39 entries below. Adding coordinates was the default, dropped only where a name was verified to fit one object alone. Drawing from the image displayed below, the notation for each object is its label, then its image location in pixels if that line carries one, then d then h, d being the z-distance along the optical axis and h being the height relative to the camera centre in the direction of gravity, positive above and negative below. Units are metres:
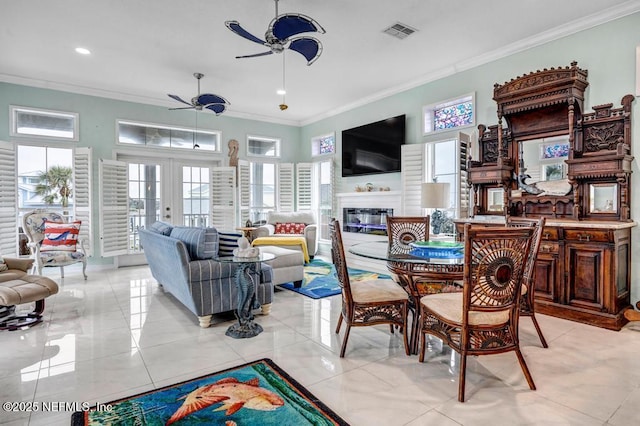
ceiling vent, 3.91 +2.06
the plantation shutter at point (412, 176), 5.52 +0.53
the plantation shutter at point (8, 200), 5.11 +0.14
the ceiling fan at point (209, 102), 4.83 +1.54
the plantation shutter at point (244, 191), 7.46 +0.39
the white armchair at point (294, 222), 6.77 -0.33
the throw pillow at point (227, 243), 3.66 -0.36
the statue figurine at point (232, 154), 7.39 +1.17
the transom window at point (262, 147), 7.82 +1.44
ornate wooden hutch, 3.26 +0.29
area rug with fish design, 1.85 -1.12
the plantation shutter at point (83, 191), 5.75 +0.30
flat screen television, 5.93 +1.15
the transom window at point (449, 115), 4.90 +1.41
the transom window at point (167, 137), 6.41 +1.43
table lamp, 4.45 +0.17
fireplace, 6.21 -0.20
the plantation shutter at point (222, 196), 7.12 +0.27
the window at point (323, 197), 7.64 +0.28
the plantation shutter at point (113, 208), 5.89 +0.02
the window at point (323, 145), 7.54 +1.45
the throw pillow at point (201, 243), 3.32 -0.33
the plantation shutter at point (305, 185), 8.00 +0.56
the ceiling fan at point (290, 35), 2.80 +1.52
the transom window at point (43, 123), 5.46 +1.40
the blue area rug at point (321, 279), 4.50 -1.05
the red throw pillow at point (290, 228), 7.14 -0.39
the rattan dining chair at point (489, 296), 1.99 -0.52
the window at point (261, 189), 7.88 +0.46
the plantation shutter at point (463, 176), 4.59 +0.46
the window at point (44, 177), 5.54 +0.52
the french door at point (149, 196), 6.04 +0.25
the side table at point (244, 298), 3.12 -0.81
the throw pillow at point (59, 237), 5.11 -0.41
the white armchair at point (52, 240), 4.89 -0.45
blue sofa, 3.21 -0.64
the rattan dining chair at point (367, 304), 2.62 -0.72
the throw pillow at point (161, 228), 3.93 -0.23
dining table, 2.45 -0.42
